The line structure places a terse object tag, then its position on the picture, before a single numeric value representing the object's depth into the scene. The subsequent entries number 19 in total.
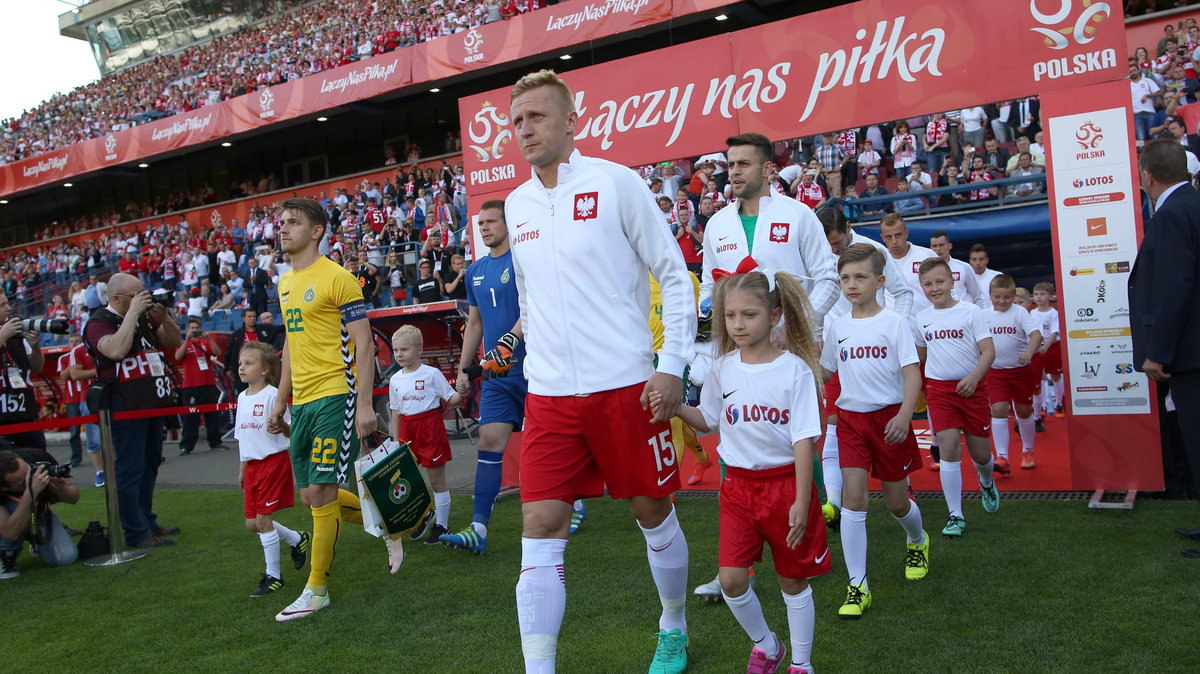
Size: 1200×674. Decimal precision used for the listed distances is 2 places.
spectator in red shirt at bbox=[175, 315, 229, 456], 14.02
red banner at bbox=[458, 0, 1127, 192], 6.00
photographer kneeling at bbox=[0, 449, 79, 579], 6.39
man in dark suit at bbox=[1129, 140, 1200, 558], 4.38
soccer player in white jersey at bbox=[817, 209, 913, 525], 4.90
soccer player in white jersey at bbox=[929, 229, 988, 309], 7.47
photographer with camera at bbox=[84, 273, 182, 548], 6.88
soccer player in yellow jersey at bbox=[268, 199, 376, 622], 4.65
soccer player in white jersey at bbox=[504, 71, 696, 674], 3.02
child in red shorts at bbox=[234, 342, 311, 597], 5.37
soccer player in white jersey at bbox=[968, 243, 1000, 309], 7.92
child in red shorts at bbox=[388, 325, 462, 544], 6.64
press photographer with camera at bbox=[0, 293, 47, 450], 6.84
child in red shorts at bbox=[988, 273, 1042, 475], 7.14
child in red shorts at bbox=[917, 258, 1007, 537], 5.38
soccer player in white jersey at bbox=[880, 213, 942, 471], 6.71
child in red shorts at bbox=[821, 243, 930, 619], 4.25
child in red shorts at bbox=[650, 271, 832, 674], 3.13
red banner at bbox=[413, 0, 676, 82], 20.62
